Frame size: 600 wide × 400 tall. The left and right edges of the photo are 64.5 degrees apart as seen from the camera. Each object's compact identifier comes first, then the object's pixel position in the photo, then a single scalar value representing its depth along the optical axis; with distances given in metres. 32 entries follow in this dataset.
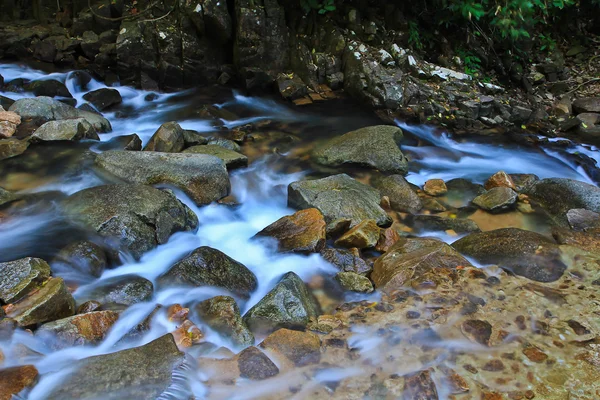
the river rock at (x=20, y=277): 3.48
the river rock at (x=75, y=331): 3.26
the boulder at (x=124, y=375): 2.76
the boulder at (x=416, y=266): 4.07
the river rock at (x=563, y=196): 5.80
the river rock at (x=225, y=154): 6.53
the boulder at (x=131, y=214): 4.45
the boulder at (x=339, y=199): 5.29
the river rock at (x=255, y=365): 3.10
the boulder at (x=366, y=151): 6.76
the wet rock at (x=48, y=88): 8.55
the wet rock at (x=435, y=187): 6.41
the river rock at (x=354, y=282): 4.18
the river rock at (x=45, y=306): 3.32
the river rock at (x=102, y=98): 8.58
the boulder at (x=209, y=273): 4.07
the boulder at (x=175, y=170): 5.53
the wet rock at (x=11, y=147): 6.15
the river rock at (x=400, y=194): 5.87
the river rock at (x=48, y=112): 7.16
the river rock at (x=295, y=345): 3.25
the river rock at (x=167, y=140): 6.64
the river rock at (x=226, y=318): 3.47
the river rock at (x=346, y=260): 4.53
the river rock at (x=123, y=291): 3.83
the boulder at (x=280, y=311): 3.62
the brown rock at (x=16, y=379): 2.76
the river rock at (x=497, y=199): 5.94
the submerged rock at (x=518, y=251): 4.22
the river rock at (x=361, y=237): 4.84
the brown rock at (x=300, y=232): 4.79
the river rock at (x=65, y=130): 6.53
